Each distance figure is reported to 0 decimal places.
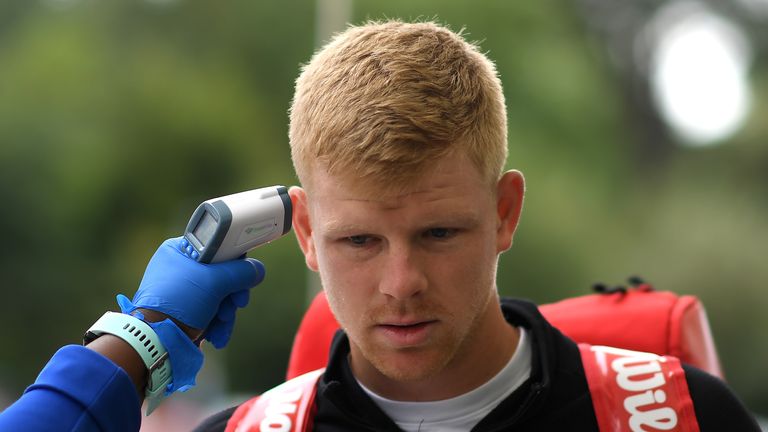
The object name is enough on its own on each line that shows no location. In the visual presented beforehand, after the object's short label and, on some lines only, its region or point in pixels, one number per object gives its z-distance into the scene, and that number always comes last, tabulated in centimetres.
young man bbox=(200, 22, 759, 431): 439
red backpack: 445
